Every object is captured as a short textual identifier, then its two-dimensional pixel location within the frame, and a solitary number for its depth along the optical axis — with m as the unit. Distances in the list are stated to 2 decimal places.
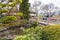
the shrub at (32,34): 2.19
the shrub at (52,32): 2.35
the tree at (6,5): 3.96
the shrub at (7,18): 4.06
